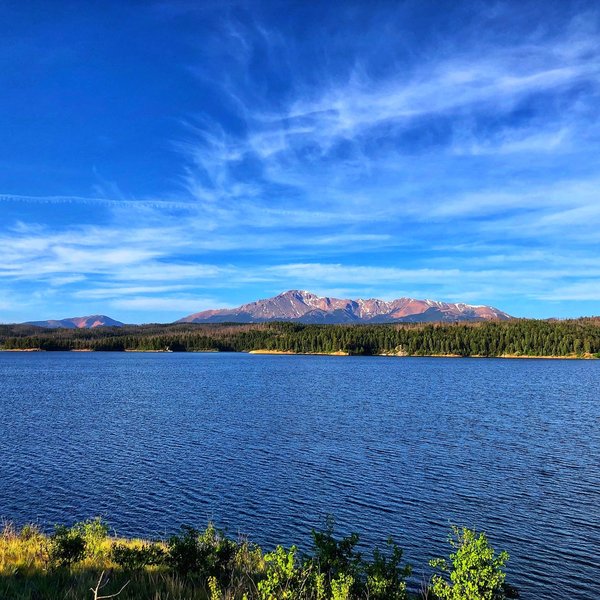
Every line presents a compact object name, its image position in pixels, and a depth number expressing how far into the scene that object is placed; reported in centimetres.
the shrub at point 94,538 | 1842
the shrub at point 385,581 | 1380
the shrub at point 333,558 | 1478
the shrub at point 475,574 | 1254
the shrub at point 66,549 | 1778
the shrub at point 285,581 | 1227
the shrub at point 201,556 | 1728
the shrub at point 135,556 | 1756
